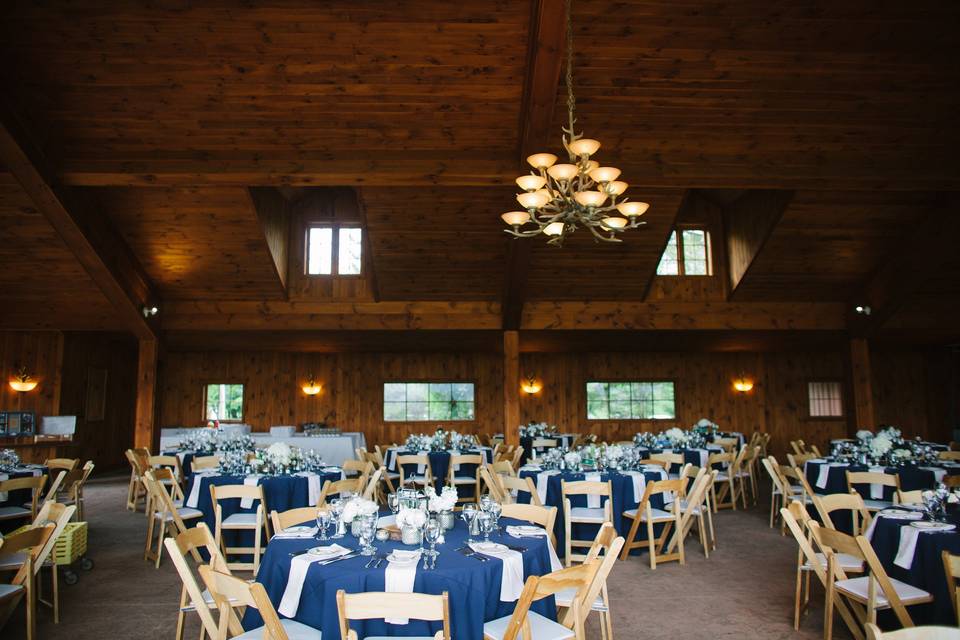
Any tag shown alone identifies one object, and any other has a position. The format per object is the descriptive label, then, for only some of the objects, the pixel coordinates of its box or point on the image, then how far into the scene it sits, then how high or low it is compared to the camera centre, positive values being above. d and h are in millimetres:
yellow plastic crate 5887 -1164
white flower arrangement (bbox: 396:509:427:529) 3816 -607
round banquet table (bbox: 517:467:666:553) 6836 -894
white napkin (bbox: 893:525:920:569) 4281 -873
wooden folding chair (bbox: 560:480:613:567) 5949 -983
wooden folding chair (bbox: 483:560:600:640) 2959 -944
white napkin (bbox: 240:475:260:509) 6559 -705
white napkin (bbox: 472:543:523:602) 3562 -871
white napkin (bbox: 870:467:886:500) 7516 -914
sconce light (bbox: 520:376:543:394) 15023 +535
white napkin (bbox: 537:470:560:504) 6973 -763
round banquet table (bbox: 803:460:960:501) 7398 -776
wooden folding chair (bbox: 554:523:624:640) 3375 -892
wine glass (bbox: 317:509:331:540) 4039 -663
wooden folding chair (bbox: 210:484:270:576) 5520 -979
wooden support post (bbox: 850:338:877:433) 12172 +464
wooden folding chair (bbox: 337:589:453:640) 2715 -780
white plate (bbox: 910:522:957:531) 4316 -757
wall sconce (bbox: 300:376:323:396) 14578 +502
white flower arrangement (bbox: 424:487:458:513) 4105 -548
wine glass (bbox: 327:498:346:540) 4039 -636
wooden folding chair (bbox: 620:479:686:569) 6191 -1021
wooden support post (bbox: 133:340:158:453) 11492 +277
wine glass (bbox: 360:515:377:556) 3724 -668
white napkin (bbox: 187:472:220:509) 6847 -809
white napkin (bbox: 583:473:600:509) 6820 -925
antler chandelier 5141 +1674
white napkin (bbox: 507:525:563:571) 4098 -744
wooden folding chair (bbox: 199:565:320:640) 2809 -877
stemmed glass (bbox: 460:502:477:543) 4070 -622
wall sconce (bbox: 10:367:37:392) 12742 +562
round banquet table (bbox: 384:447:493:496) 9805 -775
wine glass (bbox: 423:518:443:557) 3730 -669
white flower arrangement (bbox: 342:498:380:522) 3895 -564
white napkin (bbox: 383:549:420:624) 3287 -812
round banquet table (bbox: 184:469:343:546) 6629 -831
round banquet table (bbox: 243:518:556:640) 3283 -883
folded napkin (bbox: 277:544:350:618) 3502 -895
